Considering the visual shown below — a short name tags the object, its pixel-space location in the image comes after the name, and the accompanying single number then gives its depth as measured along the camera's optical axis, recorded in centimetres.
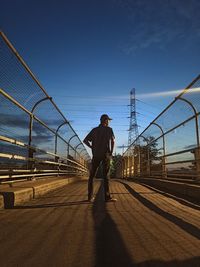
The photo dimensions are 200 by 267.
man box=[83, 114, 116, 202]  369
